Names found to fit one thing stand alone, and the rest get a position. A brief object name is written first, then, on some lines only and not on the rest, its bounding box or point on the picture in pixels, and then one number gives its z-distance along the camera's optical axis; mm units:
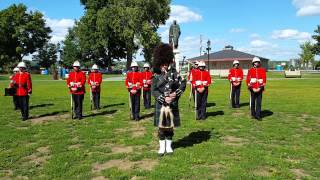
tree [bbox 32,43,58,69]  99594
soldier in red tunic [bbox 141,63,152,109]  17922
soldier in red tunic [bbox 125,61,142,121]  14414
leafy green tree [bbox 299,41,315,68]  91875
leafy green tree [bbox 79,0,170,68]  61250
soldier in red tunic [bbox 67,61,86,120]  14773
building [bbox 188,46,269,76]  82688
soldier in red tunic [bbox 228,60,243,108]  18078
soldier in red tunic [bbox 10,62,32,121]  14742
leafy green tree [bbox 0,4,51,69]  86125
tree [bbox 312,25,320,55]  66219
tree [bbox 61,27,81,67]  83125
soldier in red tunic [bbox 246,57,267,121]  14211
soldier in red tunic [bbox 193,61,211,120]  14258
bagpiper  9008
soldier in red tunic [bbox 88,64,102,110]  18336
